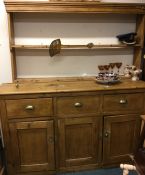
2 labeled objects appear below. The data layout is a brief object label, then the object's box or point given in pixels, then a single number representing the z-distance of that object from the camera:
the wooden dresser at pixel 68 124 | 1.62
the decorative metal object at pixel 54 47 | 1.94
